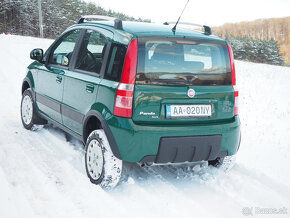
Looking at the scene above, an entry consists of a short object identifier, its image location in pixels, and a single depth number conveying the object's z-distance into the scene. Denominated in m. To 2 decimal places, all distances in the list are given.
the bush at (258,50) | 53.67
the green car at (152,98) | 3.29
